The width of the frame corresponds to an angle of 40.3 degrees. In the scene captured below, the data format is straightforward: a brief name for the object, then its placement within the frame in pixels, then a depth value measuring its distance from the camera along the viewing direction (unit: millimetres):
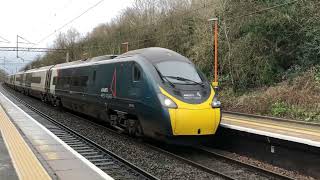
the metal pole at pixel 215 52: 26484
